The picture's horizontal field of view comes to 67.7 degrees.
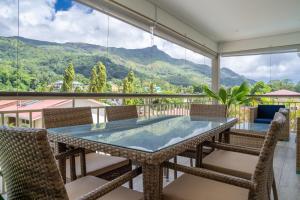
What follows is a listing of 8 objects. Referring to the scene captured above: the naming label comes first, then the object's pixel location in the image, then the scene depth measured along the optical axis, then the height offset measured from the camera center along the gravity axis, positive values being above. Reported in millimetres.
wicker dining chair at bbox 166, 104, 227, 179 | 2518 -141
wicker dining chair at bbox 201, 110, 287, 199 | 1556 -488
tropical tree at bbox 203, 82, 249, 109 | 5070 +80
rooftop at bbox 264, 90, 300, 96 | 5681 +175
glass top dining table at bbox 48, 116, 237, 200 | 1085 -237
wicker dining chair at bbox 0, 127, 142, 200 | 725 -243
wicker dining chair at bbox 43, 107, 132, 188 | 1602 -490
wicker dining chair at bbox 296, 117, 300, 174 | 2791 -611
